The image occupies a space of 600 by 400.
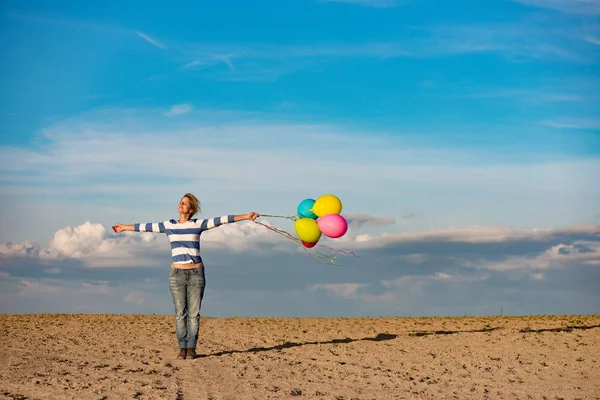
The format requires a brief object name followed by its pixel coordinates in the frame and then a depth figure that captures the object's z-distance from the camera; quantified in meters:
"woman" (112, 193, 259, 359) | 13.12
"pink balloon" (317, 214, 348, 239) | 14.30
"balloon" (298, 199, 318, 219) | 14.97
